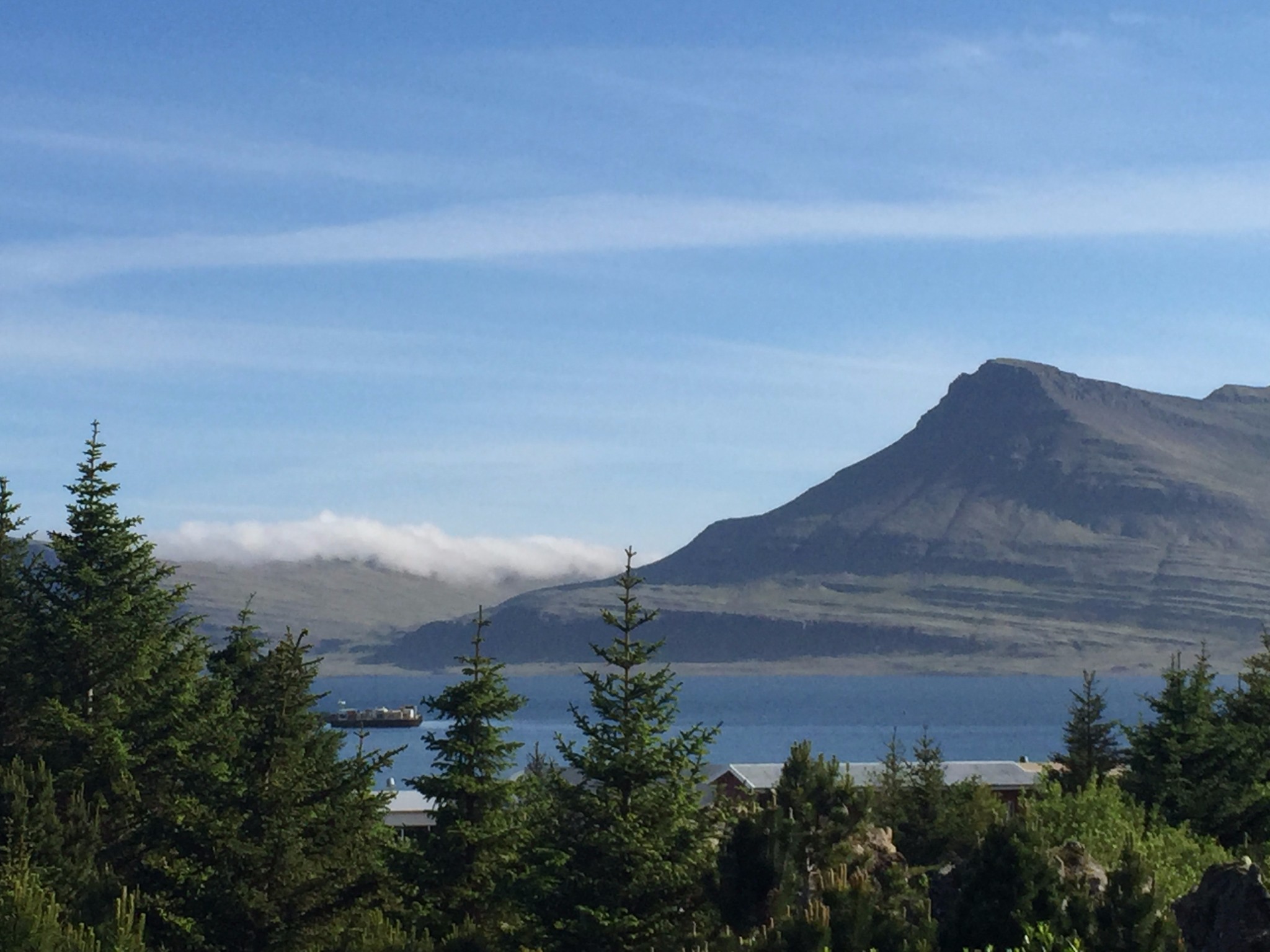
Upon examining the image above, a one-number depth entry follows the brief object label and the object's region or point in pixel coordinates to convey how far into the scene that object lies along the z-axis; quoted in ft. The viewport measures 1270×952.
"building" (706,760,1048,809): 291.58
